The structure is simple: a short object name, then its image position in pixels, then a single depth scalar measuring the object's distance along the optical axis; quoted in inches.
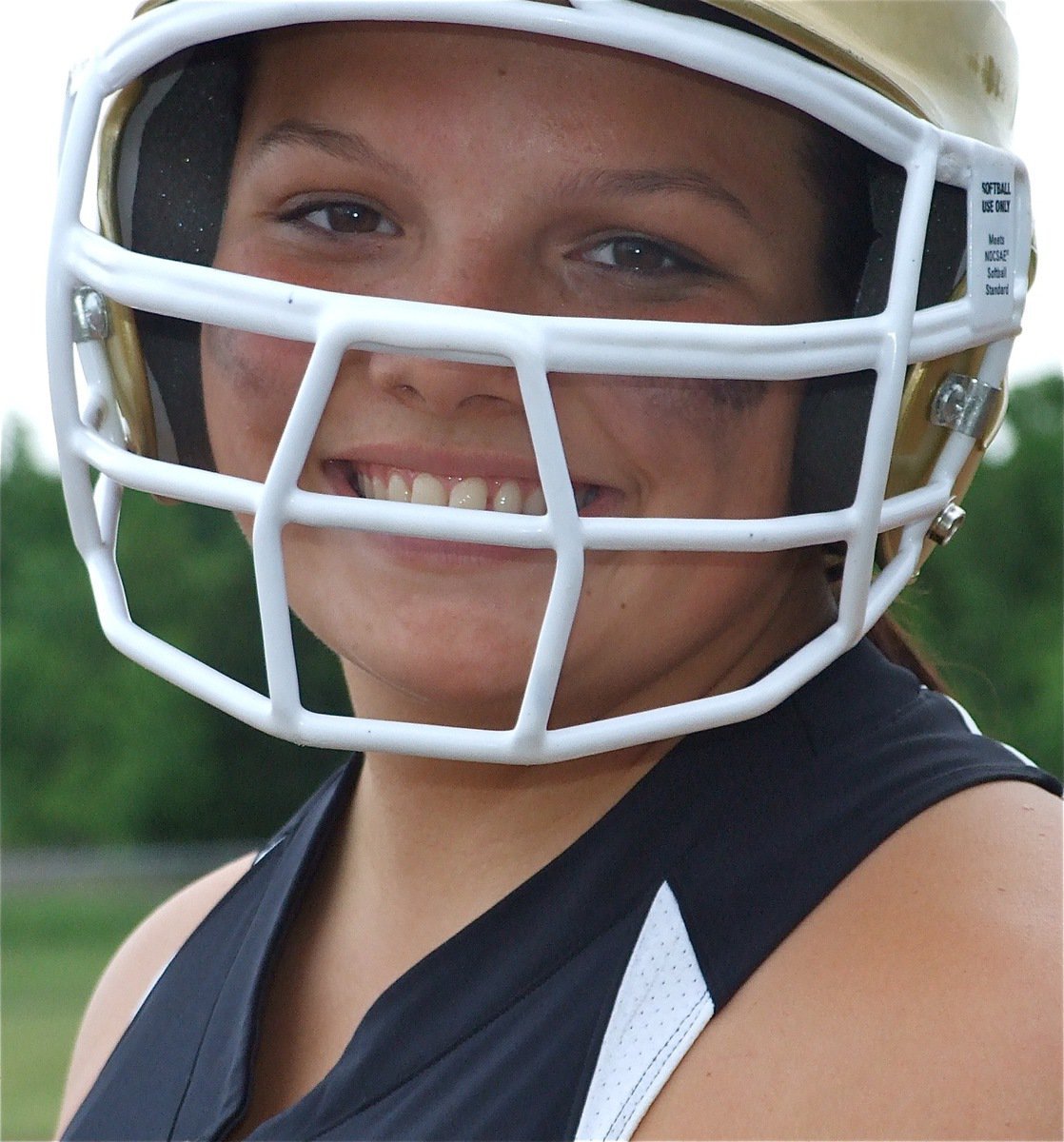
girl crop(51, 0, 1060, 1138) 43.3
